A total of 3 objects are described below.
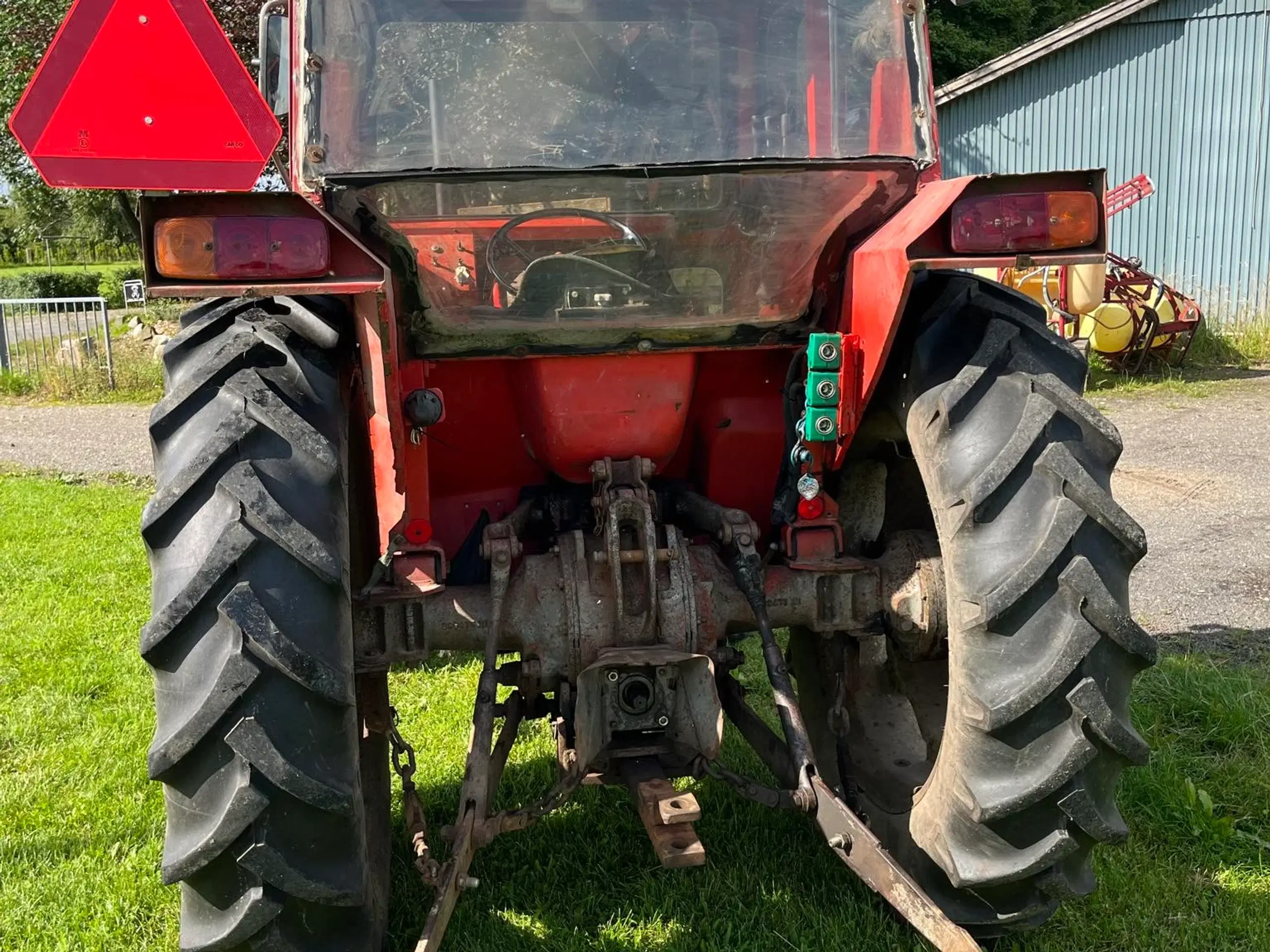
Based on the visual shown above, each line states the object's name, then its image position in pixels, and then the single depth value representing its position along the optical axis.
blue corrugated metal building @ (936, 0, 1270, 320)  14.74
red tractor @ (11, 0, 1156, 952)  2.15
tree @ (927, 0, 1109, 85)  23.12
